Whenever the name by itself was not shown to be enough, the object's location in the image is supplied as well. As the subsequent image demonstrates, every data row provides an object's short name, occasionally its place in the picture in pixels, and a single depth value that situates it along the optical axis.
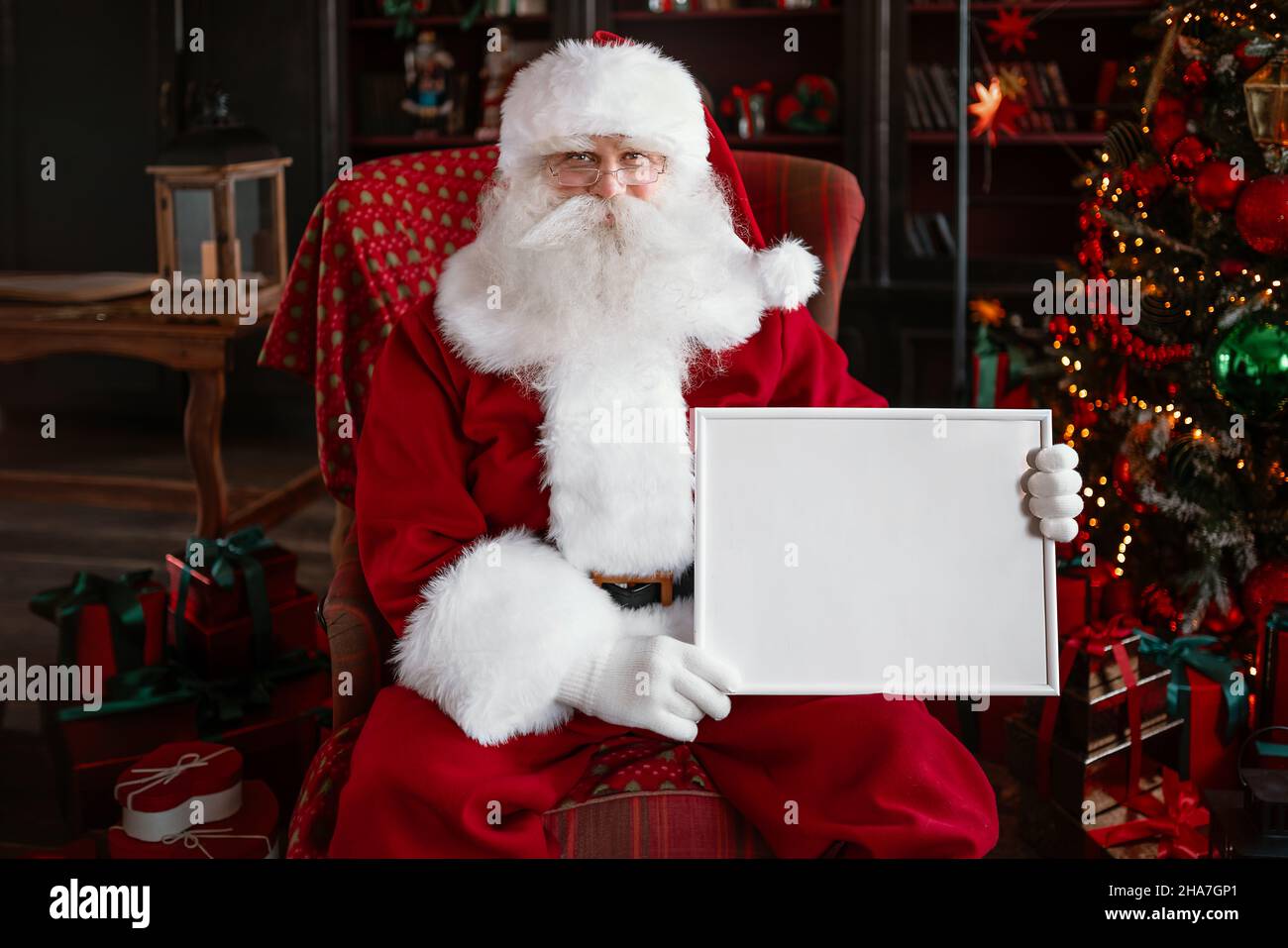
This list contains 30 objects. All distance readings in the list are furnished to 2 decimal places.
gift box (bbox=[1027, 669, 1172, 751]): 2.15
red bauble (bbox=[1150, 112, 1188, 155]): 2.52
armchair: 2.26
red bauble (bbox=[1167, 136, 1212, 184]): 2.49
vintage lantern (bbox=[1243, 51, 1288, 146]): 2.19
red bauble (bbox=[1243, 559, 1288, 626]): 2.43
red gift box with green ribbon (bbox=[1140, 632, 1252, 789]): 2.22
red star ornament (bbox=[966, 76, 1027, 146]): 3.55
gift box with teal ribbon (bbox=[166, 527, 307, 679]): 2.39
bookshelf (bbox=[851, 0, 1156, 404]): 4.25
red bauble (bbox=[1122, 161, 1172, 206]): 2.59
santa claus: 1.55
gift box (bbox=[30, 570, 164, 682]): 2.39
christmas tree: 2.26
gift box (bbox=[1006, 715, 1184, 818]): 2.16
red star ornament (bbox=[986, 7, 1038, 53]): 4.04
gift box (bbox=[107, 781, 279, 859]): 1.86
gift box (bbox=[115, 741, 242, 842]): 1.87
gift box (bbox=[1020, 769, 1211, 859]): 2.11
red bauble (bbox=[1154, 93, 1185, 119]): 2.53
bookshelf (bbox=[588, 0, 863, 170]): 4.36
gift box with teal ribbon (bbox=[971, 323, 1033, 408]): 3.15
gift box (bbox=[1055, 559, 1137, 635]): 2.53
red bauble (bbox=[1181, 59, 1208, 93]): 2.46
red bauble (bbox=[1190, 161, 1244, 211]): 2.35
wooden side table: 3.38
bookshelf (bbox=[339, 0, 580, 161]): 4.66
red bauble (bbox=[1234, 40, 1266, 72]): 2.33
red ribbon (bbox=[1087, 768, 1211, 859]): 2.10
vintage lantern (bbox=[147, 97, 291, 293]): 3.44
